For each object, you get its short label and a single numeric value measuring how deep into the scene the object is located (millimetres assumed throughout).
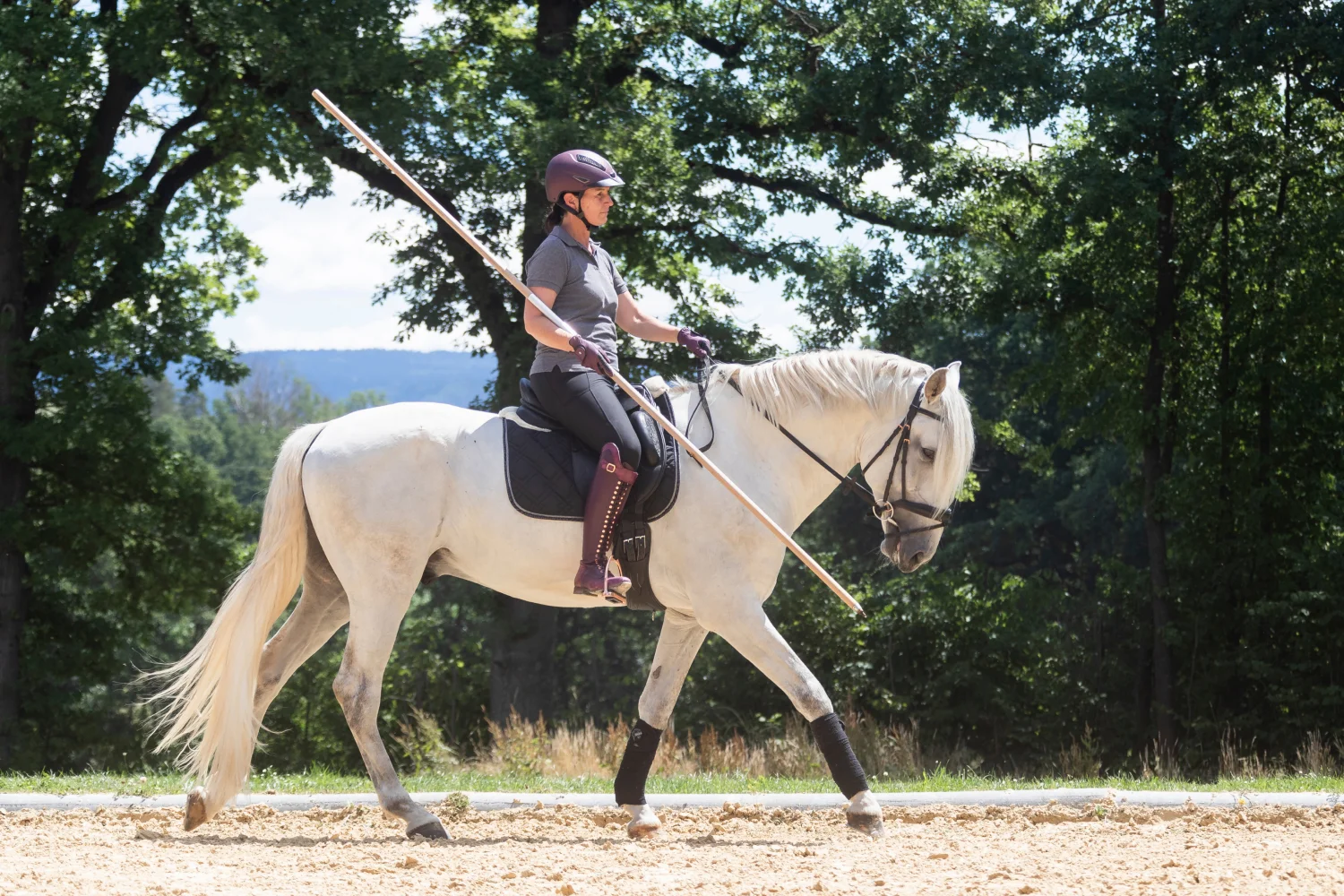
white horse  13266
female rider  12930
